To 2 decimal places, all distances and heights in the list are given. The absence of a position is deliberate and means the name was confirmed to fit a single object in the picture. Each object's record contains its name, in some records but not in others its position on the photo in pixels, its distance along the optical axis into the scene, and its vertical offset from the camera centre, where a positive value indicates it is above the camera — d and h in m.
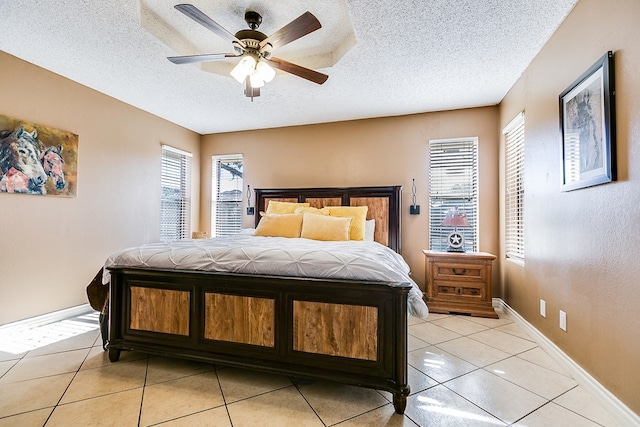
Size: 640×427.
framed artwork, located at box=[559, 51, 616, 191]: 1.76 +0.61
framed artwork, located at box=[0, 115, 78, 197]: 2.84 +0.61
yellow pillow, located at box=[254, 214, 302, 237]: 3.61 -0.08
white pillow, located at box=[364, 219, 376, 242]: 3.96 -0.14
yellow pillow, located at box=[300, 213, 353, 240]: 3.42 -0.10
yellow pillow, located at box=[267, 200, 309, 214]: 4.37 +0.17
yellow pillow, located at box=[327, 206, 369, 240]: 3.66 +0.06
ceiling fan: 2.05 +1.31
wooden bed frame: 1.79 -0.70
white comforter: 1.85 -0.29
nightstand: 3.54 -0.76
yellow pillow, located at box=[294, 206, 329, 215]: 4.06 +0.12
